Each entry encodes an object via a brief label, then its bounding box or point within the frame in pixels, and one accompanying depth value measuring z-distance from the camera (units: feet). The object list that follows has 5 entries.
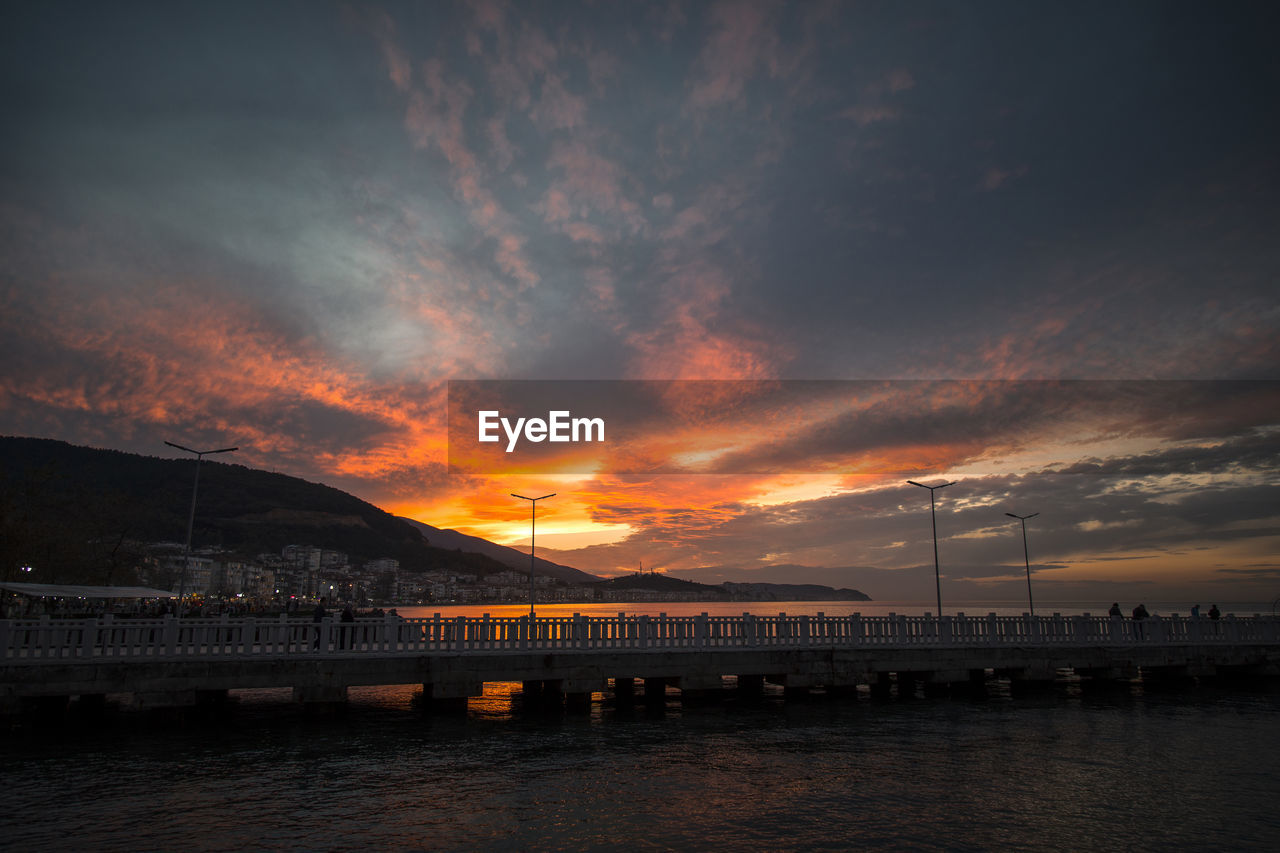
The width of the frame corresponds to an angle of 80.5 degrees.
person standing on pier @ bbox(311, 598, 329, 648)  85.87
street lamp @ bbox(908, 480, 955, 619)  153.76
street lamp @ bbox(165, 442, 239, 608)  139.56
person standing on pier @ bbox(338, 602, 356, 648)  80.74
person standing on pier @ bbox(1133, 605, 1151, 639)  112.84
